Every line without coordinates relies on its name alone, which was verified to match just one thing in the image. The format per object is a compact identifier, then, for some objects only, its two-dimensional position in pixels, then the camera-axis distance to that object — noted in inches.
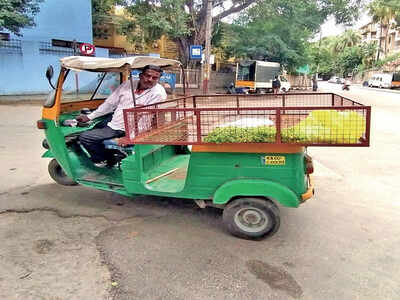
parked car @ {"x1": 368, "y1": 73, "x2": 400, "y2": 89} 1507.1
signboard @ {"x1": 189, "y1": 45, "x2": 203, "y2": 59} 547.5
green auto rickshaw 112.6
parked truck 914.7
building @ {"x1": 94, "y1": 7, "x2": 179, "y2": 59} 898.7
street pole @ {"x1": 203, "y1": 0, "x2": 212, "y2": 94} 587.8
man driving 150.0
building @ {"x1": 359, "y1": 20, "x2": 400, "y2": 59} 2066.9
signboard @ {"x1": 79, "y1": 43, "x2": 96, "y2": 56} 577.0
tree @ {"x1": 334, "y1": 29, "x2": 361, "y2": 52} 2607.5
